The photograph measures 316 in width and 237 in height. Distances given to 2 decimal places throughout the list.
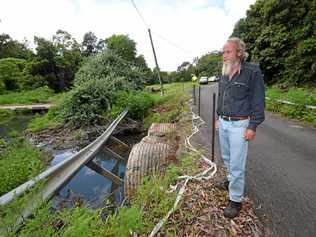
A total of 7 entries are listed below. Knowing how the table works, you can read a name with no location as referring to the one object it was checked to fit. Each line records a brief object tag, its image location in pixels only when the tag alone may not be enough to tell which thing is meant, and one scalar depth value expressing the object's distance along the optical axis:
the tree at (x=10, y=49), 34.34
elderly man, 1.74
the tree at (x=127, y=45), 27.64
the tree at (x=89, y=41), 43.08
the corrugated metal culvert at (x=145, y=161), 3.10
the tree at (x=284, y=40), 8.56
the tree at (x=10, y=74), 25.78
